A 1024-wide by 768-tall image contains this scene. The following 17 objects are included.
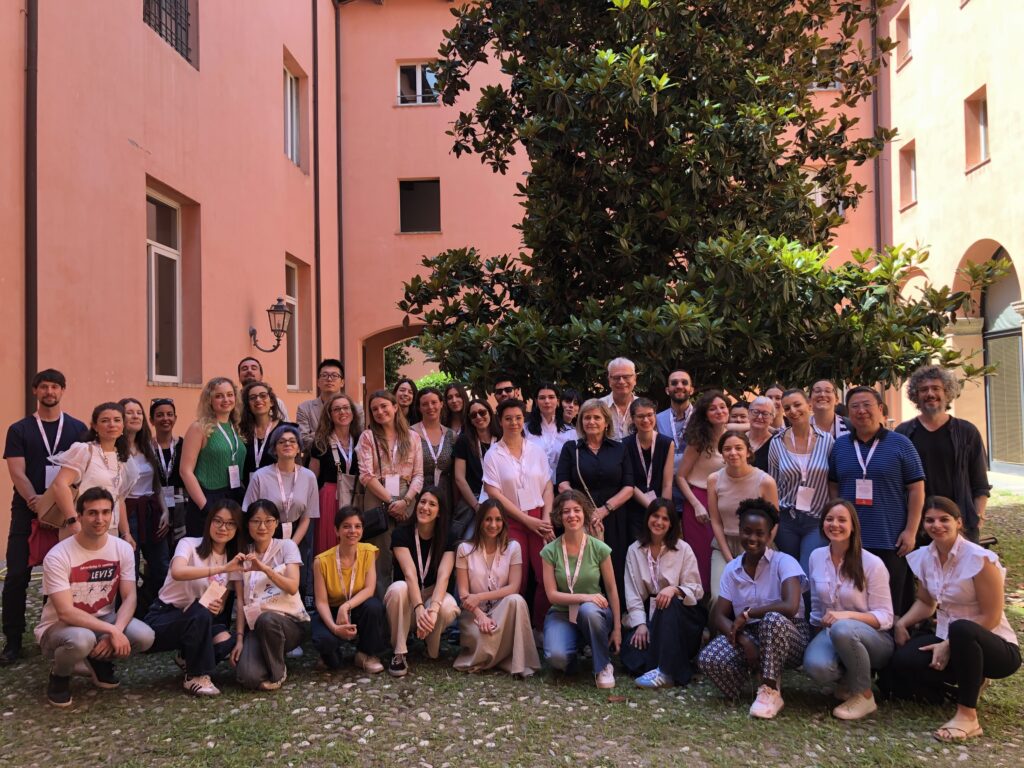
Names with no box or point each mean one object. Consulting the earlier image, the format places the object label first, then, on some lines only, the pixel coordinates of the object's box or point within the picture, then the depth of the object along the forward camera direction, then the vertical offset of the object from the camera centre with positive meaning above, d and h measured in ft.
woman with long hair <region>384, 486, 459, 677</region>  18.04 -3.70
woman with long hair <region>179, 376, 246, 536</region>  19.51 -1.18
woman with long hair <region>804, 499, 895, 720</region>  15.20 -3.79
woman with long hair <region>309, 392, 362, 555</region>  20.38 -1.39
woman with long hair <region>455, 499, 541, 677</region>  17.85 -4.06
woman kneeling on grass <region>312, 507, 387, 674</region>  17.70 -3.96
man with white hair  20.90 +0.06
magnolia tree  23.17 +5.14
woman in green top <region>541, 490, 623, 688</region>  17.37 -3.87
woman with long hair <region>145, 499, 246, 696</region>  16.62 -3.69
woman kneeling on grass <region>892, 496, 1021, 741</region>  14.40 -3.79
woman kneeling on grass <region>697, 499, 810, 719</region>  15.53 -3.95
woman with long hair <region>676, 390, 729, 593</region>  19.43 -1.53
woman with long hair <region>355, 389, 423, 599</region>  19.90 -1.40
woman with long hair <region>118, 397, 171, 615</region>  19.81 -2.30
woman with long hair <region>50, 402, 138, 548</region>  17.56 -1.21
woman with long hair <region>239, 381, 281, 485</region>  20.49 -0.52
